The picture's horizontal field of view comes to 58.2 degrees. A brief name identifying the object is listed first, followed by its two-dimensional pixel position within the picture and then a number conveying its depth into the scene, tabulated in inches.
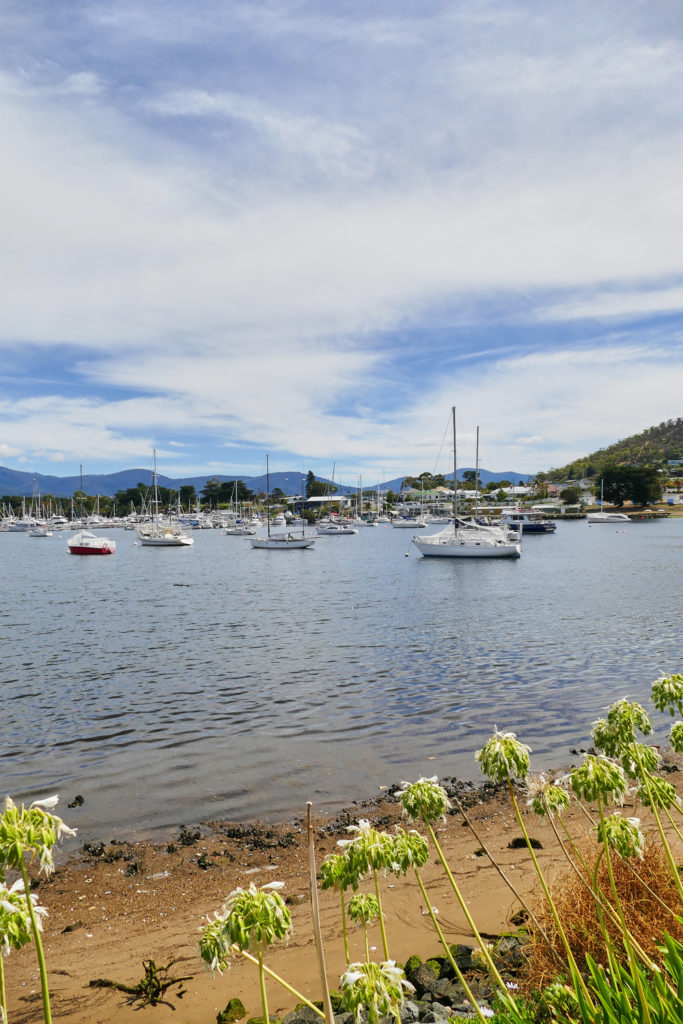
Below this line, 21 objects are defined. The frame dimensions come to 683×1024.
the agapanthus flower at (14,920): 91.4
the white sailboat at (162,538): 4015.8
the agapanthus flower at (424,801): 123.2
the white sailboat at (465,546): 2610.7
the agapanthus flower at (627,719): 143.9
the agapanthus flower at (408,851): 112.3
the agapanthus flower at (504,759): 126.0
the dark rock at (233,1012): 216.1
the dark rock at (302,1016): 193.6
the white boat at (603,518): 6018.7
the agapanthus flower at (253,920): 97.8
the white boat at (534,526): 4827.8
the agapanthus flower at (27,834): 89.7
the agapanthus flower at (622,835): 125.5
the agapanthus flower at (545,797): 134.0
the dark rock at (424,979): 211.6
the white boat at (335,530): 5436.5
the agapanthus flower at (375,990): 91.7
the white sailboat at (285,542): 3516.2
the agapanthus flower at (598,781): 122.7
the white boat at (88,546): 3319.4
